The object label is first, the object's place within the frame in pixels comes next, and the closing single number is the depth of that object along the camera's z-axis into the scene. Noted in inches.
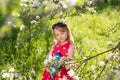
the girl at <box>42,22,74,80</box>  125.5
